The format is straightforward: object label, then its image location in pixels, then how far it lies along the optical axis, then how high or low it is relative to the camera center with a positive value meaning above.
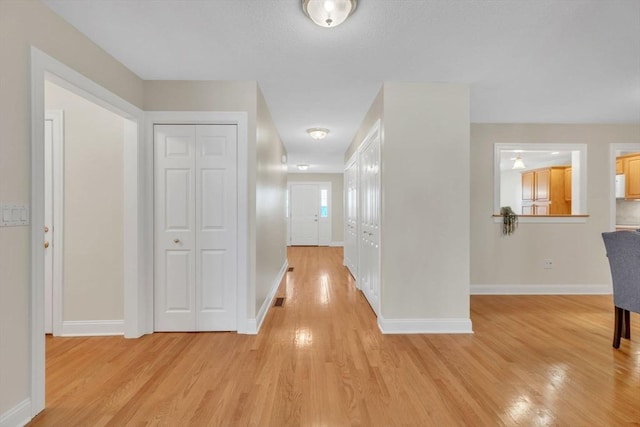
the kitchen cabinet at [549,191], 6.50 +0.48
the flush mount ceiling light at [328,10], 1.74 +1.21
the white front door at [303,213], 9.96 -0.05
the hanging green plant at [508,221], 4.20 -0.13
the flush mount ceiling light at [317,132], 4.48 +1.21
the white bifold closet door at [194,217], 2.86 -0.05
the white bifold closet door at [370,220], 3.27 -0.10
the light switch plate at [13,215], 1.55 -0.02
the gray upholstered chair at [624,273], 2.40 -0.51
